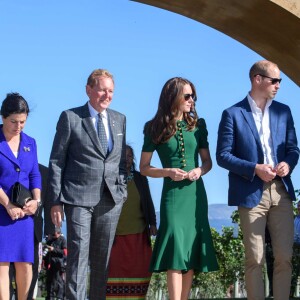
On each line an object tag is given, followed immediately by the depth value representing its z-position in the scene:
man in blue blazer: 9.20
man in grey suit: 8.94
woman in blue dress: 9.04
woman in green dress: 9.20
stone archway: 10.62
